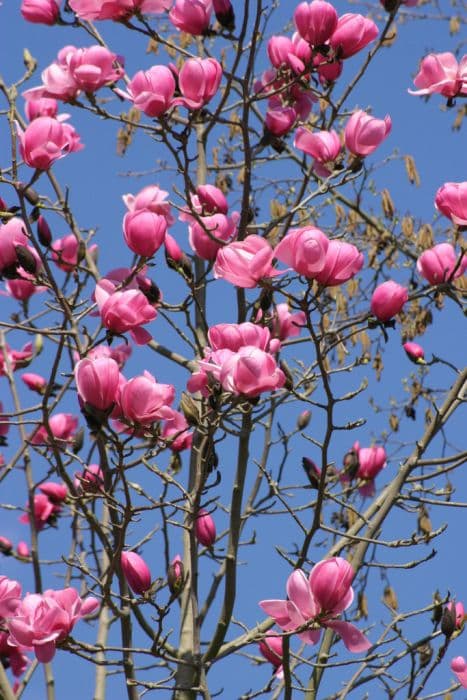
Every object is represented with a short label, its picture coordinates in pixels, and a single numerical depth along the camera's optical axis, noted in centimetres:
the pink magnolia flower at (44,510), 635
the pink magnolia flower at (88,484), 444
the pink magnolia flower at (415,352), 545
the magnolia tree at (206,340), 414
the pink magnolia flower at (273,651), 506
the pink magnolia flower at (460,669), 526
